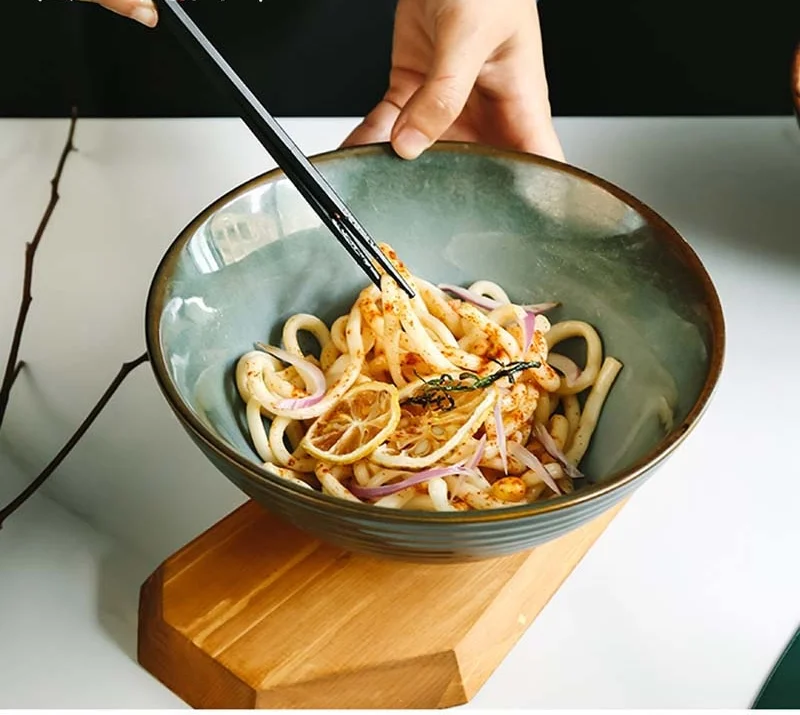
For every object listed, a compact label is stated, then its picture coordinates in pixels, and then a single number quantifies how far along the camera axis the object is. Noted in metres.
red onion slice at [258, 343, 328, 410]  0.91
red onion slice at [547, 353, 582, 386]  0.92
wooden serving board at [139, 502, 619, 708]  0.76
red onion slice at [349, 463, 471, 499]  0.82
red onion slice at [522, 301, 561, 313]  0.97
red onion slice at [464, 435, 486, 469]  0.83
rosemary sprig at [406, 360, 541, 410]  0.86
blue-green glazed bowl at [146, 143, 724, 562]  0.70
